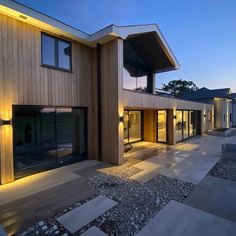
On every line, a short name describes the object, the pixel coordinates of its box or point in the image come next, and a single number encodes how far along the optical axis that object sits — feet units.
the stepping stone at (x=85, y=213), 10.71
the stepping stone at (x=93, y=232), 9.82
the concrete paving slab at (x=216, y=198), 12.07
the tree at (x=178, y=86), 143.54
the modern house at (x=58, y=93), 17.66
